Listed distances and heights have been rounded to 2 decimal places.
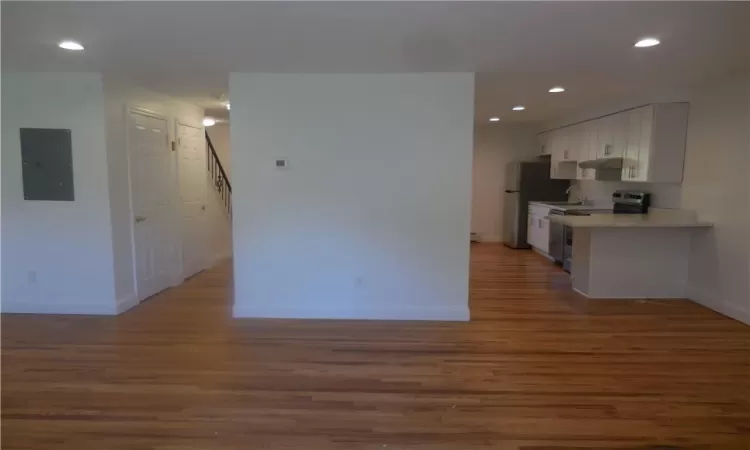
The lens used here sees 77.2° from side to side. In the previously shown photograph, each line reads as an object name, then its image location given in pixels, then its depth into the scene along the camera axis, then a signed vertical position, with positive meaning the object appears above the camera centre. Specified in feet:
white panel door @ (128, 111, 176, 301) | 16.12 -0.87
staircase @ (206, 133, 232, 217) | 23.39 -0.08
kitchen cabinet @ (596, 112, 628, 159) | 19.03 +1.82
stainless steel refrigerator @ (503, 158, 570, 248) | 27.48 -0.62
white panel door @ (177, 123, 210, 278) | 19.40 -0.87
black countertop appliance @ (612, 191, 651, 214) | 18.93 -0.96
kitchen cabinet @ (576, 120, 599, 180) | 21.44 +1.58
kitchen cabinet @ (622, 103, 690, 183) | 16.85 +1.37
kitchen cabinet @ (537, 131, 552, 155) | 27.45 +2.12
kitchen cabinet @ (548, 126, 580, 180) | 23.80 +1.41
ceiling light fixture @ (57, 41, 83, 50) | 10.66 +3.01
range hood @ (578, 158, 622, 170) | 19.52 +0.65
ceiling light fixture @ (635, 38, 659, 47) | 10.15 +3.00
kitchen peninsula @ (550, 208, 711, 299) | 16.84 -2.89
